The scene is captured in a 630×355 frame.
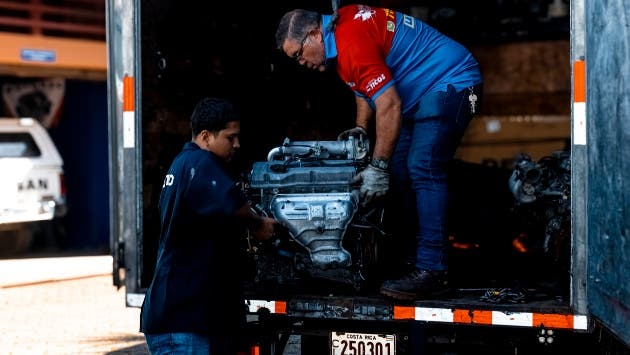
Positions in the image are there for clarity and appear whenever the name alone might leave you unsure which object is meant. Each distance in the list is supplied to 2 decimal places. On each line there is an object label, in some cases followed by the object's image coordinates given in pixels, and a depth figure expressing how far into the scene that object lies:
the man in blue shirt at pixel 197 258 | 4.27
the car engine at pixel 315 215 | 5.26
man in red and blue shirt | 5.12
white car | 14.02
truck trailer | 4.40
